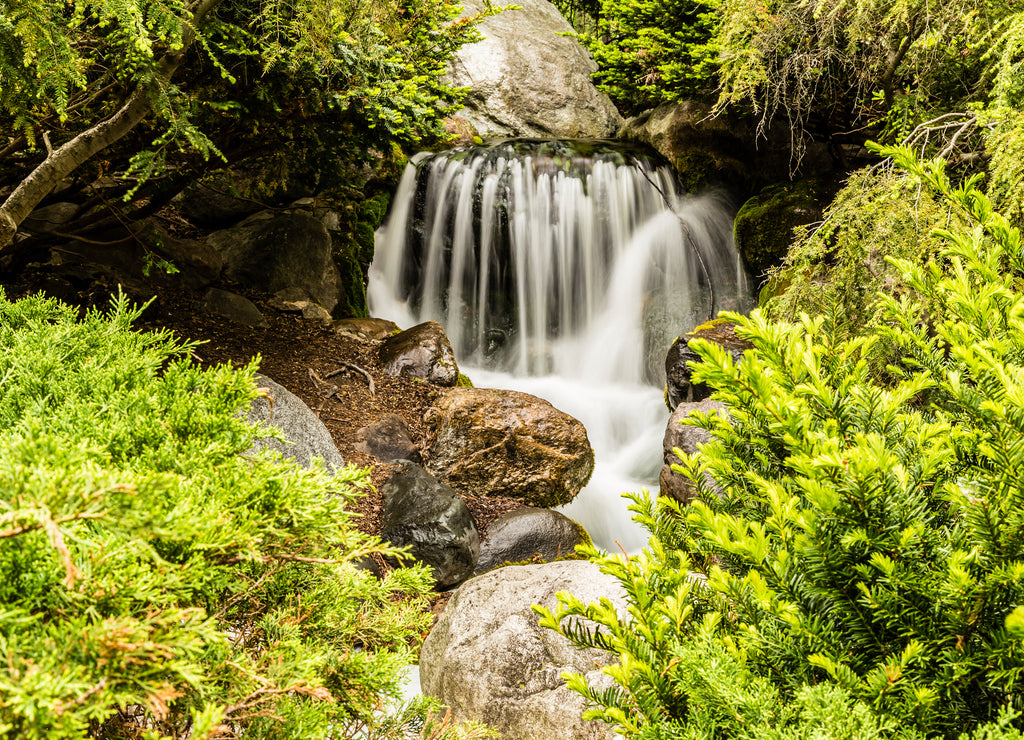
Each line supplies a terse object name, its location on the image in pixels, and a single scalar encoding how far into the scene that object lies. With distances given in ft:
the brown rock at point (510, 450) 21.03
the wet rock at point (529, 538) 18.15
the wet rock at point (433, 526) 17.10
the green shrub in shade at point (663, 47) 29.04
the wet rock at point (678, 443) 19.76
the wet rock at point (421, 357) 24.75
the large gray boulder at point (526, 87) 42.65
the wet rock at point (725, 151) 32.22
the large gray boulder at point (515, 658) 9.86
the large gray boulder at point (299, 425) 16.16
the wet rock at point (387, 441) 20.57
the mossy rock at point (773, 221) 29.45
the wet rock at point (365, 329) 26.63
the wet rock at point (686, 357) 23.20
